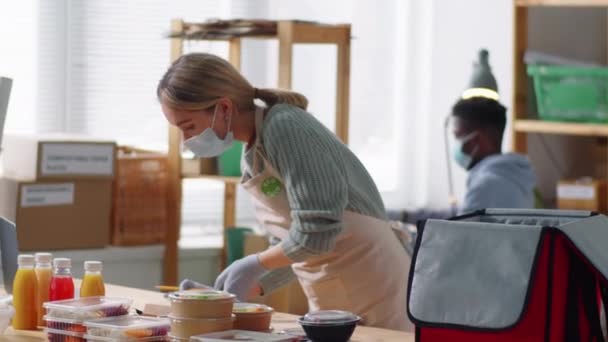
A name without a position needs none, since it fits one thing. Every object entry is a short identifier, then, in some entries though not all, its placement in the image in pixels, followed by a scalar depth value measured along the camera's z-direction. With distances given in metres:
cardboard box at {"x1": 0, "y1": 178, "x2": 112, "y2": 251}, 5.25
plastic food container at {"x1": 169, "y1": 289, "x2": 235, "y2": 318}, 2.96
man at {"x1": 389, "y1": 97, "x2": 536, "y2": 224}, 4.94
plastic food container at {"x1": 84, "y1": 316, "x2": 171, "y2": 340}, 2.96
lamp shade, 5.50
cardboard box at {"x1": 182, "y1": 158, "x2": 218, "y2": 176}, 5.80
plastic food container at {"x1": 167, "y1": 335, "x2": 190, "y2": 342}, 2.97
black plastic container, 2.99
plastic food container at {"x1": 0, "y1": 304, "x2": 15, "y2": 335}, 3.23
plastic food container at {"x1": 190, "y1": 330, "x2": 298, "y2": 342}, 2.88
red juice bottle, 3.40
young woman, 3.53
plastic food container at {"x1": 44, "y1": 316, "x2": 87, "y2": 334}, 3.05
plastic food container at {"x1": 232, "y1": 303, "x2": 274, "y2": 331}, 3.11
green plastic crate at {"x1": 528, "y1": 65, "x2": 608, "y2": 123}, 6.24
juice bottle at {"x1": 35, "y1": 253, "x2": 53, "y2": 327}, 3.38
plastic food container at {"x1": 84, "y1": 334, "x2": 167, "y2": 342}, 2.95
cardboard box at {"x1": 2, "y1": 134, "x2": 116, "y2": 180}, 5.27
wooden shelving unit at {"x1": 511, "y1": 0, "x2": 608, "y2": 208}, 6.23
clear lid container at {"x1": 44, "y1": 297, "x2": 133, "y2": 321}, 3.06
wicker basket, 5.67
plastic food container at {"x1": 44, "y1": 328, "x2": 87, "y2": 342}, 3.04
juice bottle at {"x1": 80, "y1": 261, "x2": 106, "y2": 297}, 3.38
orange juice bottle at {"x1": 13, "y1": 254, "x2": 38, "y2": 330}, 3.35
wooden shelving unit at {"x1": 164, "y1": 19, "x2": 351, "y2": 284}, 5.52
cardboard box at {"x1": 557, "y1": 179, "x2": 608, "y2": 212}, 6.38
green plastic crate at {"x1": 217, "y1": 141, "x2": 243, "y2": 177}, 5.83
